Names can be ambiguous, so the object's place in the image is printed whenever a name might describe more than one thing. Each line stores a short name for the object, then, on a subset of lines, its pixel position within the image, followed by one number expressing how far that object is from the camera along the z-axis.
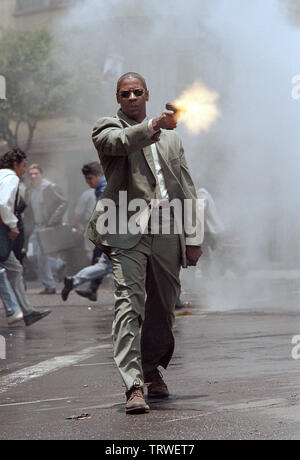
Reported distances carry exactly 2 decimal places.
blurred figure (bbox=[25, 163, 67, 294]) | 15.72
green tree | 25.97
